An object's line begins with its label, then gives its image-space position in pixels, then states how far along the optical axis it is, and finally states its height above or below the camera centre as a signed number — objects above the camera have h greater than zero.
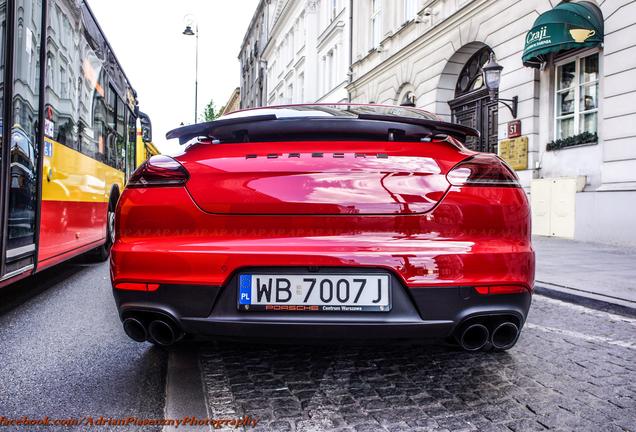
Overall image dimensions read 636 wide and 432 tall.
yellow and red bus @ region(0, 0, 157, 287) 3.56 +0.65
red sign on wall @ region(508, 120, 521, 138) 12.06 +1.99
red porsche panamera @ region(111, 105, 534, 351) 2.21 -0.12
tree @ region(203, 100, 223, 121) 69.34 +13.62
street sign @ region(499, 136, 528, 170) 11.83 +1.48
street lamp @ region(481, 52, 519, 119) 11.77 +2.97
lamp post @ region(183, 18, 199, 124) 26.56 +8.81
